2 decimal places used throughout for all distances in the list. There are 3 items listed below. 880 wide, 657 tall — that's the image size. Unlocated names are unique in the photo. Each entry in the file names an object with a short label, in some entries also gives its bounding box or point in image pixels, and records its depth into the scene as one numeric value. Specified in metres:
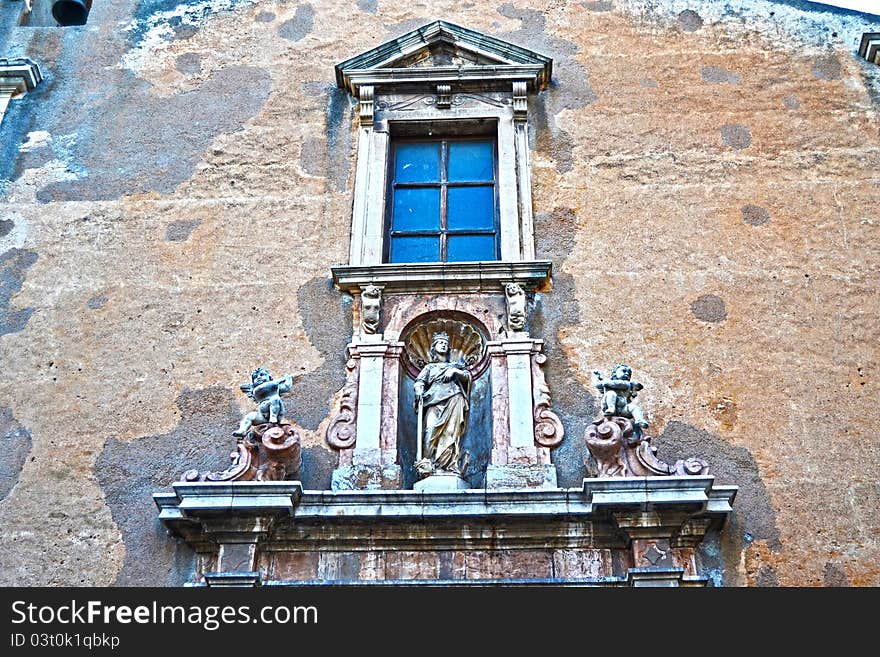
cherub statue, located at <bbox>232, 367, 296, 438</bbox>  6.82
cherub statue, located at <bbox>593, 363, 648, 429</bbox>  6.79
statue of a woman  6.88
